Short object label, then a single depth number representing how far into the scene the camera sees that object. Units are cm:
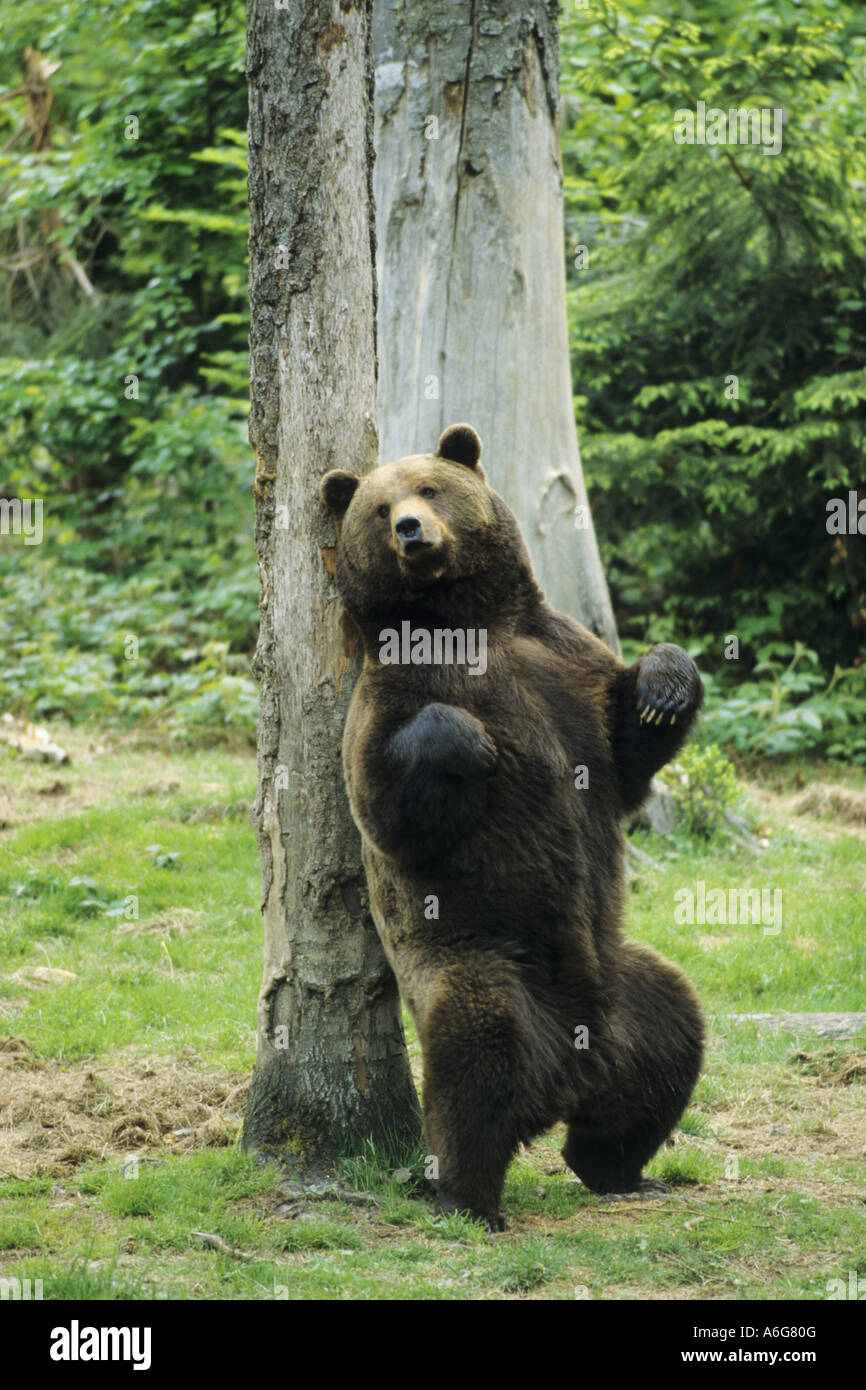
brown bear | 909
